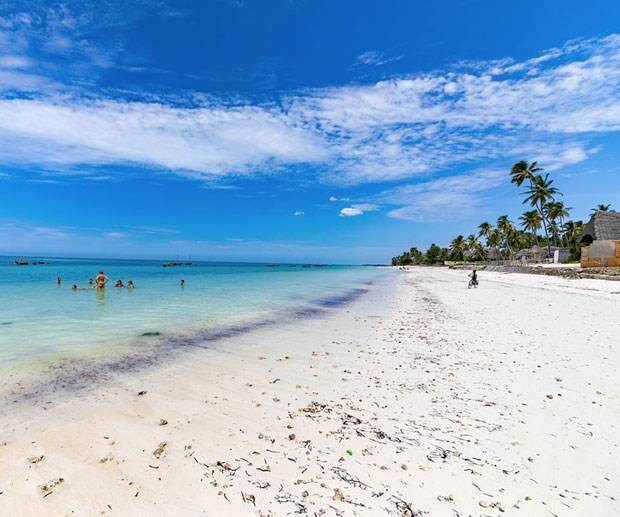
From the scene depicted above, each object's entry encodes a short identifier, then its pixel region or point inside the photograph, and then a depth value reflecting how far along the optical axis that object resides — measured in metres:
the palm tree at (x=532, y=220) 68.96
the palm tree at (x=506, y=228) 77.46
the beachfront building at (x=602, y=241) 28.19
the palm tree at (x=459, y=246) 119.51
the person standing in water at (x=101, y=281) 26.31
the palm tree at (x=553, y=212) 63.55
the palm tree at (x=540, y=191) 55.19
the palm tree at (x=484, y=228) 95.50
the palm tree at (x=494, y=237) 85.50
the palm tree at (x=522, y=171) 56.56
